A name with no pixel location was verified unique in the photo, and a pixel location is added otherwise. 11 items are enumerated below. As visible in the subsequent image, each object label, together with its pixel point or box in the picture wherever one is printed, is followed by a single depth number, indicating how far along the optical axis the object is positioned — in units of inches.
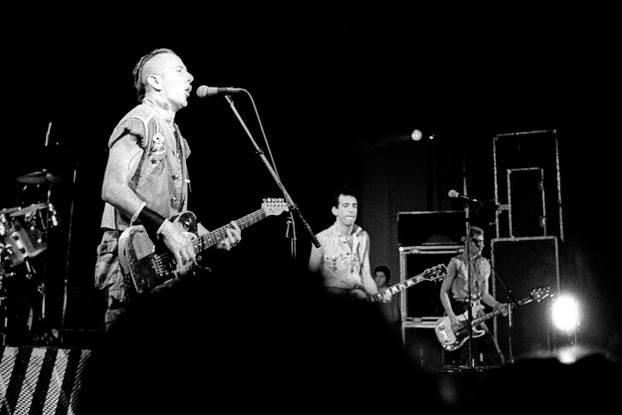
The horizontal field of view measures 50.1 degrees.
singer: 114.8
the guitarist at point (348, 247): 228.5
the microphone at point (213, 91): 154.9
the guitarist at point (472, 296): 305.4
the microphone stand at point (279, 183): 156.3
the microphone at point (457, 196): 246.8
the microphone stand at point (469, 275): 247.7
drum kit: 257.3
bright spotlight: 312.8
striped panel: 107.7
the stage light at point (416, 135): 412.2
